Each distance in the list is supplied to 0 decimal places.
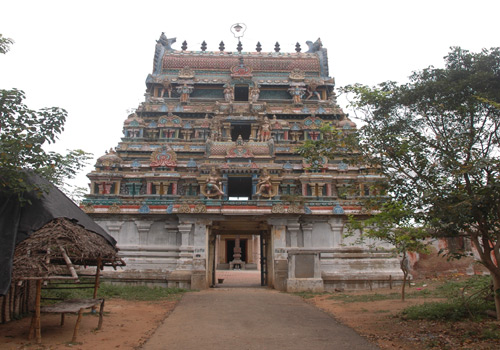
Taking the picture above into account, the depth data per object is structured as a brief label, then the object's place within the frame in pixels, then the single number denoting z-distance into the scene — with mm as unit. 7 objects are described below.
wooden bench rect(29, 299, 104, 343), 9336
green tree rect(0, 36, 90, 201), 8945
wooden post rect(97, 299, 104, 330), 10818
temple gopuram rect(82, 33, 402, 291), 20922
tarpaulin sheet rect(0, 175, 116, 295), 8402
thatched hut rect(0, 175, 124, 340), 8508
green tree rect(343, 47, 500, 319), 9453
